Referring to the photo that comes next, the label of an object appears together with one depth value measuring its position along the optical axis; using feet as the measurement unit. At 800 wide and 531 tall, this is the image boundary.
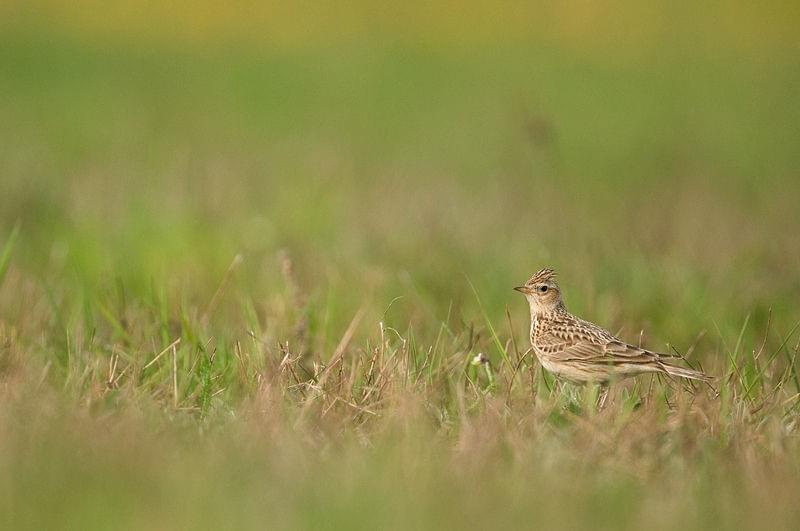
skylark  31.96
